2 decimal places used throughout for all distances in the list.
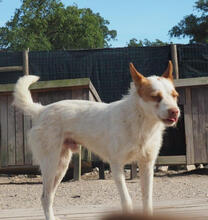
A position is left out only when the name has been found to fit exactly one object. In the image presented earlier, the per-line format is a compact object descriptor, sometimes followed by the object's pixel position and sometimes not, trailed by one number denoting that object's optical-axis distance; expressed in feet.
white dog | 11.39
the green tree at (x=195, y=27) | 96.68
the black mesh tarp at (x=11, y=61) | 26.50
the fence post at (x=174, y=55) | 25.57
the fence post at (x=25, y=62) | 25.89
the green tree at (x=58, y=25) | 119.85
